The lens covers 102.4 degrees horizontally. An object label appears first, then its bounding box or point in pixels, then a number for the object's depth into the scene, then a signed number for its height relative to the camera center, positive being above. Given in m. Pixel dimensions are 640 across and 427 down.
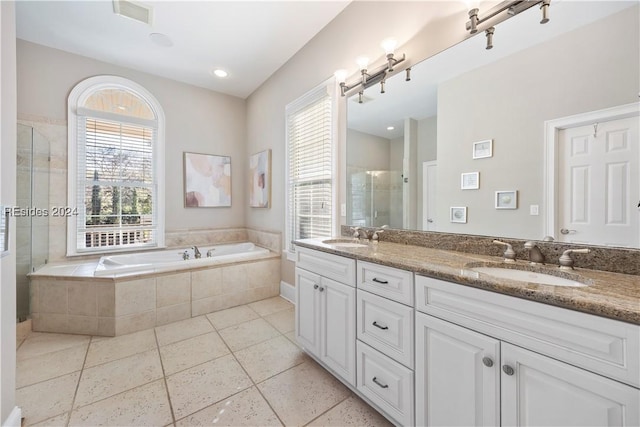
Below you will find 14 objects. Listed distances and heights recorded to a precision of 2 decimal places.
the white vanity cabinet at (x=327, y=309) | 1.50 -0.63
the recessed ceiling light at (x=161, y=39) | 2.61 +1.79
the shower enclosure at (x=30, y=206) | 2.30 +0.04
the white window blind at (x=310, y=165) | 2.57 +0.51
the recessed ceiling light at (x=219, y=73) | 3.29 +1.81
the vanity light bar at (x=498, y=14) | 1.23 +1.05
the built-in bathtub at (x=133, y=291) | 2.26 -0.77
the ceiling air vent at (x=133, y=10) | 2.19 +1.78
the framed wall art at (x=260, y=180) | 3.50 +0.47
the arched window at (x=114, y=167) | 2.96 +0.55
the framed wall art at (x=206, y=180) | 3.65 +0.47
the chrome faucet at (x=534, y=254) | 1.22 -0.19
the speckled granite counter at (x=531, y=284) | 0.71 -0.24
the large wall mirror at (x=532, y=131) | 1.06 +0.42
